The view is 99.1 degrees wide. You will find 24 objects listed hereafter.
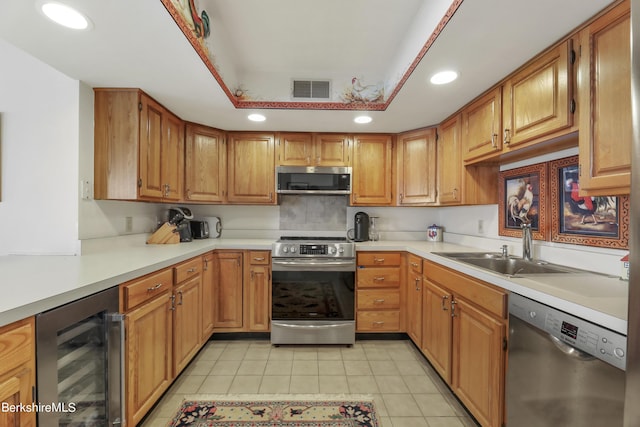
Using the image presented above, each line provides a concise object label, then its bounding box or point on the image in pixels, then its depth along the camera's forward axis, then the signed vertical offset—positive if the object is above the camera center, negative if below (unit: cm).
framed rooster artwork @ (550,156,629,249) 134 +0
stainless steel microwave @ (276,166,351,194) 279 +35
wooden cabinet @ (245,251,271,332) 254 -72
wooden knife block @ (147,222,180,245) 242 -20
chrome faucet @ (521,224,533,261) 176 -18
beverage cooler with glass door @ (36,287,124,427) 92 -60
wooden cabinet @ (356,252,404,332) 253 -70
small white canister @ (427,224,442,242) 292 -21
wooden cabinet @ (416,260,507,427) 131 -72
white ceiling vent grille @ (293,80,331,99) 241 +111
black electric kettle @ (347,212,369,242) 290 -14
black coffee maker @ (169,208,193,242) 264 -7
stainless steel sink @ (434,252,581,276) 160 -32
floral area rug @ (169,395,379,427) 156 -120
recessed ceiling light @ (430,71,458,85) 167 +86
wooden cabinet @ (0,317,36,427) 79 -47
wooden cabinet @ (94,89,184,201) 192 +50
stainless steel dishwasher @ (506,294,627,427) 83 -55
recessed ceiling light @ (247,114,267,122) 241 +87
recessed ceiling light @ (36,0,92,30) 116 +88
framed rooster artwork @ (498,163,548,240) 178 +10
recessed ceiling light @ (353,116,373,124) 243 +86
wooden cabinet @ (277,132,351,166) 285 +67
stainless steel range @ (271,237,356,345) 247 -69
